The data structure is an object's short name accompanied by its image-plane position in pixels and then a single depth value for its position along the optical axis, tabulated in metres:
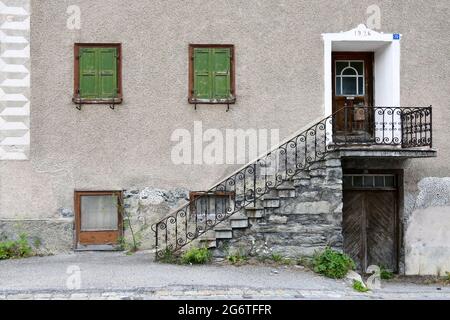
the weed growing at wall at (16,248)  10.70
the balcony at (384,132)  10.52
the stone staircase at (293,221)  10.20
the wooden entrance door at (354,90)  12.06
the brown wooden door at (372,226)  11.84
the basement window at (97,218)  11.26
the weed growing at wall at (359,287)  8.88
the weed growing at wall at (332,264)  9.54
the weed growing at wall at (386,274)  11.55
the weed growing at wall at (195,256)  9.90
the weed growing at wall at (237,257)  10.05
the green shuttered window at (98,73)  11.27
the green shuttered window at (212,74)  11.38
